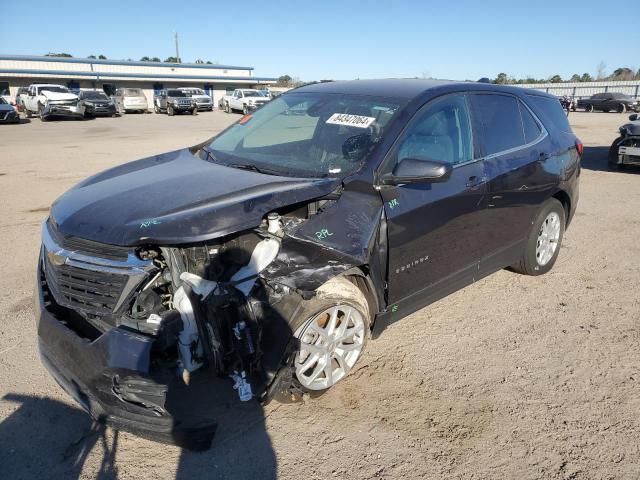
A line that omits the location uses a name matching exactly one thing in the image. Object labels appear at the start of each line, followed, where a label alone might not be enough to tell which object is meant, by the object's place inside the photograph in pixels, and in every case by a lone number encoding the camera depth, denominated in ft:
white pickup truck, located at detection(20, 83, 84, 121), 86.43
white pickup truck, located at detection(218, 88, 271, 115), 110.83
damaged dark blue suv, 7.89
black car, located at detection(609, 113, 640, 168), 33.40
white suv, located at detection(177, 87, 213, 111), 114.93
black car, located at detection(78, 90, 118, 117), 91.66
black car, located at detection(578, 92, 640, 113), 111.65
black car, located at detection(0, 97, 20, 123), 77.71
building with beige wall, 136.77
